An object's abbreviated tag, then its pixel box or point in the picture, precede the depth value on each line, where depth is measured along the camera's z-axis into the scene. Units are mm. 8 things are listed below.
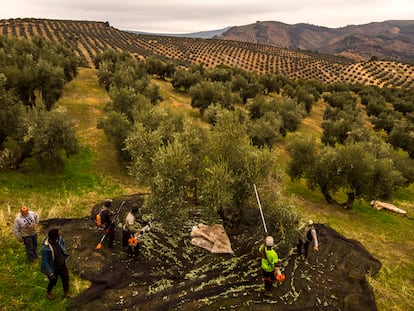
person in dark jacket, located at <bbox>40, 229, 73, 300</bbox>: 11406
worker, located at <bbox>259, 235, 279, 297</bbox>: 12781
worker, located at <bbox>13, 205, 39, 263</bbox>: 13578
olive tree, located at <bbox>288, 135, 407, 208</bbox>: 28609
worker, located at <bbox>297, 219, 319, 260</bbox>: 16359
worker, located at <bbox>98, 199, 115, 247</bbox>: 15656
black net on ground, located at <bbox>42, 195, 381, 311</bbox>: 12859
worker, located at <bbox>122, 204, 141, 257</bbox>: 14953
